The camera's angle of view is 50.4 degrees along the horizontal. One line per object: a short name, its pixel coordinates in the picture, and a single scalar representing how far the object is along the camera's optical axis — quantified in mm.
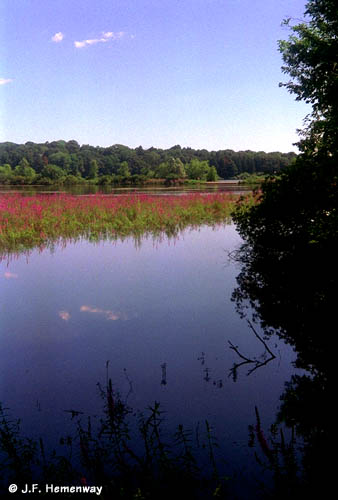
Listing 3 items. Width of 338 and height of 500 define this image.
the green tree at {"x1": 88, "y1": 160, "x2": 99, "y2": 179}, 107788
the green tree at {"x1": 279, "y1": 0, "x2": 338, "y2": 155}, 9031
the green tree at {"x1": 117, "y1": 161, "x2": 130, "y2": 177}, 109000
